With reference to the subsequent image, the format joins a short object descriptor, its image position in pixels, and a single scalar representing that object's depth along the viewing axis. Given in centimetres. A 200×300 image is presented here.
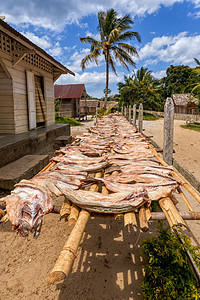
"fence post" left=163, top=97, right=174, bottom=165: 321
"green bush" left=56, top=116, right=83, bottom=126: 1817
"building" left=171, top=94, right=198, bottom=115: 2805
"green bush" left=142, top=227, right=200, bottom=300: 187
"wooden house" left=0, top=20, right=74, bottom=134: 574
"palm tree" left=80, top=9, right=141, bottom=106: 1831
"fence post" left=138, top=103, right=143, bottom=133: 656
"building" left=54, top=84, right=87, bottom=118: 2323
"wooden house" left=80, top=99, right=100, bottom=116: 2828
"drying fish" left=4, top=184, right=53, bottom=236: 122
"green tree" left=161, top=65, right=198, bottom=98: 3588
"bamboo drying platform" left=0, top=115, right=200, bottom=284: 94
